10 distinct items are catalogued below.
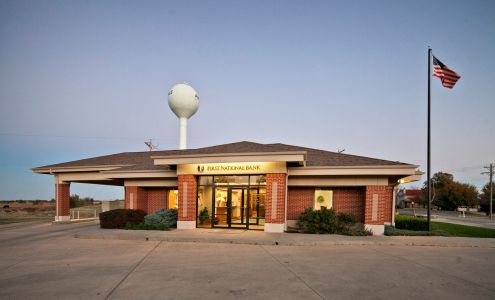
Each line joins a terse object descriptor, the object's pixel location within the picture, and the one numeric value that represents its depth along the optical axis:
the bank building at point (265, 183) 15.63
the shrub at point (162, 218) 17.12
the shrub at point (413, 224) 18.30
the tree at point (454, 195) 67.06
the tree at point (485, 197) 60.71
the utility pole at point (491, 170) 50.31
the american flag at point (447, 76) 17.38
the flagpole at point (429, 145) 17.45
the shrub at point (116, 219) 17.20
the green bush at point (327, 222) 15.38
